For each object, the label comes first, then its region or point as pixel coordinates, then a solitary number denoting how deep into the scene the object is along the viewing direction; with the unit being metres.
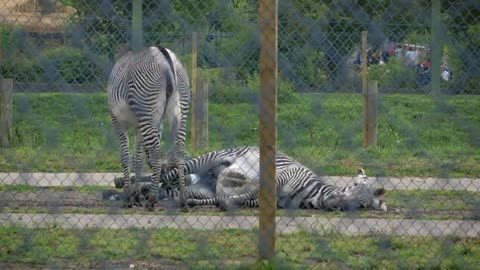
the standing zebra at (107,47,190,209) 21.06
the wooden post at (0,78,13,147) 15.50
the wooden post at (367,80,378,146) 14.47
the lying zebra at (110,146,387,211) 21.14
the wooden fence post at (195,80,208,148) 15.78
